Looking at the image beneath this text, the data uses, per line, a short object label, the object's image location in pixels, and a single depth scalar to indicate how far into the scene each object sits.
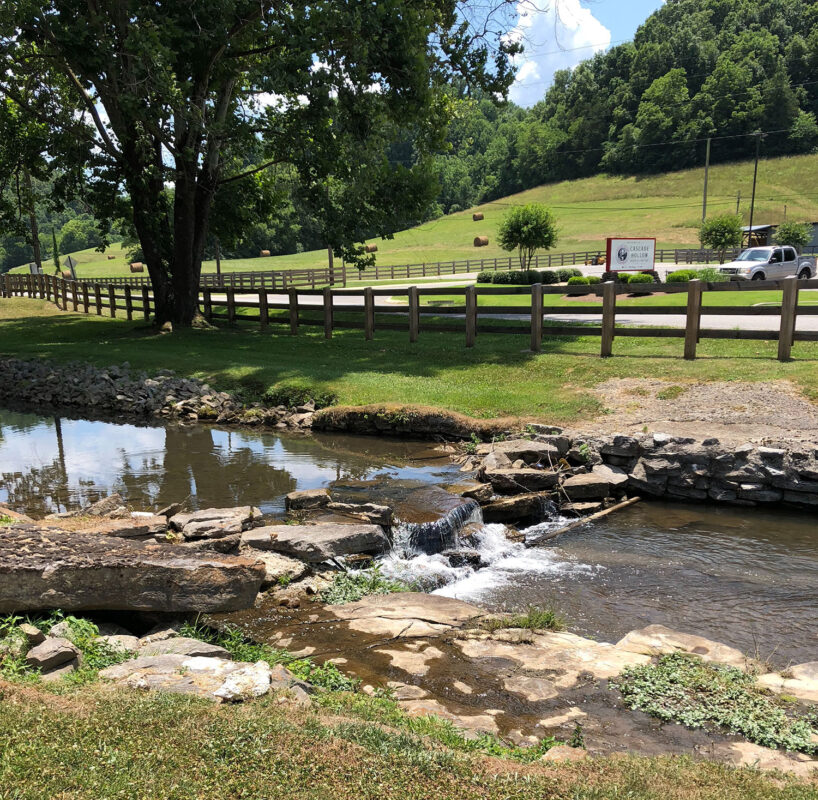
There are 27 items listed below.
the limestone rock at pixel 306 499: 8.64
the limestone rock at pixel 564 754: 3.71
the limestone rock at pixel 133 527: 6.93
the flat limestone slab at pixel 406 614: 5.64
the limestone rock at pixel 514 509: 8.65
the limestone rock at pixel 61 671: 4.15
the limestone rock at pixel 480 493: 8.81
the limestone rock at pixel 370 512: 7.95
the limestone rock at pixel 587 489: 9.14
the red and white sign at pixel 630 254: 30.88
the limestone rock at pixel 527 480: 9.23
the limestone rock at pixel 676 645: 5.10
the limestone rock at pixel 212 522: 7.22
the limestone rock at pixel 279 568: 6.57
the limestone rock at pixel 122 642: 4.80
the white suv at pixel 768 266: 29.84
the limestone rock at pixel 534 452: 9.88
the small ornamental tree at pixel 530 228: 51.91
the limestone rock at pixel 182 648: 4.73
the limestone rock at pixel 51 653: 4.26
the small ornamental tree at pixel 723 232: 55.66
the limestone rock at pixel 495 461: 9.65
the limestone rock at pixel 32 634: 4.54
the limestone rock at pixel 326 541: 7.01
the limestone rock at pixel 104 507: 8.43
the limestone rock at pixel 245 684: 3.93
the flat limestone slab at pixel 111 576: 4.93
